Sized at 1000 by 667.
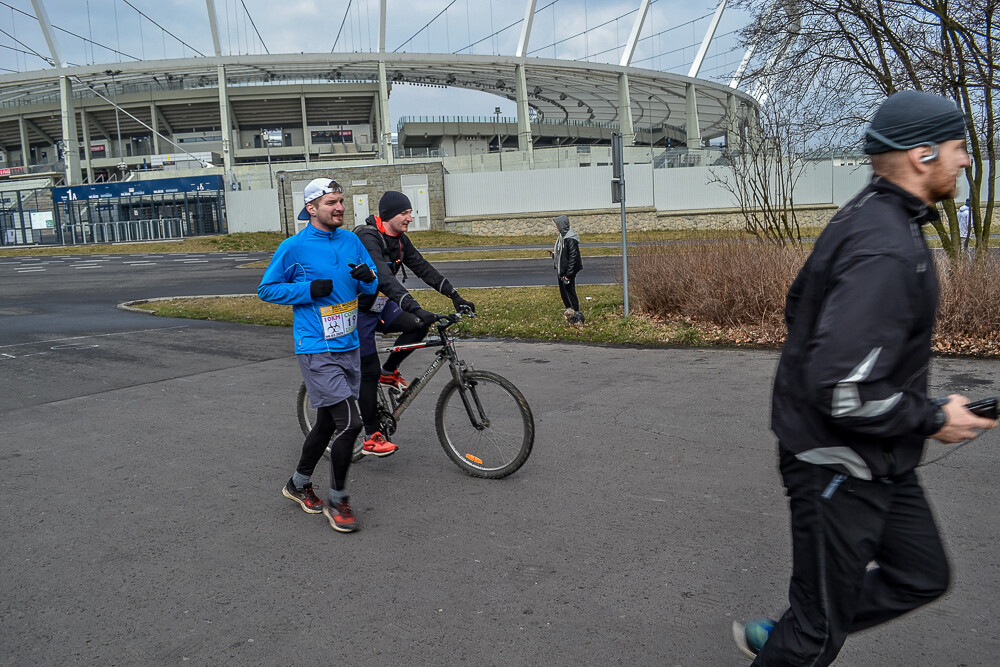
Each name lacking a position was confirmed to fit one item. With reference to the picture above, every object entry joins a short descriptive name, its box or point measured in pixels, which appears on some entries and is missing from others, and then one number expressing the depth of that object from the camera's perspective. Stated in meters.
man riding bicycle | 5.48
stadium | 43.75
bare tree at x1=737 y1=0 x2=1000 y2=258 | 11.73
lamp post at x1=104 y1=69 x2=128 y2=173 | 67.56
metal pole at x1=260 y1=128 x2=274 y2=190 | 71.43
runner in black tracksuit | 2.07
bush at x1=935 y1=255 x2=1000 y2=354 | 9.20
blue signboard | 47.25
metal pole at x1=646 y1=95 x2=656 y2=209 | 42.78
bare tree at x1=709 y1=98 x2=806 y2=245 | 13.41
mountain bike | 5.36
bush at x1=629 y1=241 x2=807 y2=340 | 10.80
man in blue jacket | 4.64
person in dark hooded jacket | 12.48
